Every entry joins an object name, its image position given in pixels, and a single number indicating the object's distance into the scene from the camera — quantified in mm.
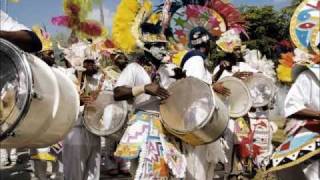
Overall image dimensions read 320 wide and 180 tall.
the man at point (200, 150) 5297
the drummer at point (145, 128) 4656
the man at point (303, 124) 3822
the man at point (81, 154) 6320
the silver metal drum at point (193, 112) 4652
